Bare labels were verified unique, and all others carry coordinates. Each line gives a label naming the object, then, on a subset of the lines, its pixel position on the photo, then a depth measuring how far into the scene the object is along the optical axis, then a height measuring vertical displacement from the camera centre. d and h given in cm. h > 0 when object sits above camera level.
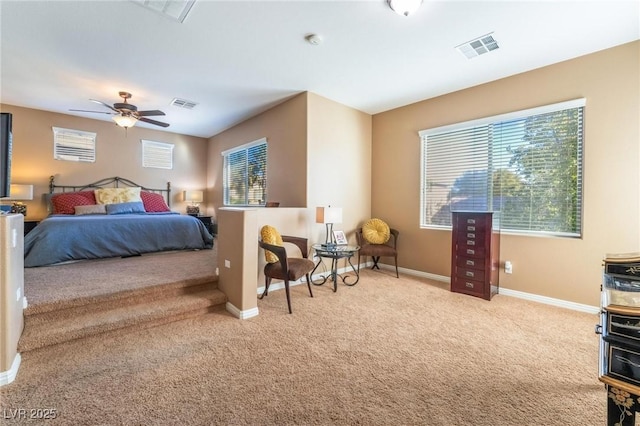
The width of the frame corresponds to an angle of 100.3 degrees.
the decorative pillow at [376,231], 455 -31
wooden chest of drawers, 340 -51
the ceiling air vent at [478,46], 278 +183
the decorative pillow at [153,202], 589 +16
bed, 366 -29
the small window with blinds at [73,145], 525 +127
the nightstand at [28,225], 472 -32
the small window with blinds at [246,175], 537 +80
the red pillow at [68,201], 498 +12
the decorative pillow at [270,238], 314 -33
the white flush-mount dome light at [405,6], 220 +174
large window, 318 +63
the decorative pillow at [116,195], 541 +28
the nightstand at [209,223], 639 -31
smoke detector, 273 +180
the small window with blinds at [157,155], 620 +130
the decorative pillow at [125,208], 518 +2
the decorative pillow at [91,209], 497 -2
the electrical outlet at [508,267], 356 -69
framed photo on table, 421 -39
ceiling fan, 398 +147
